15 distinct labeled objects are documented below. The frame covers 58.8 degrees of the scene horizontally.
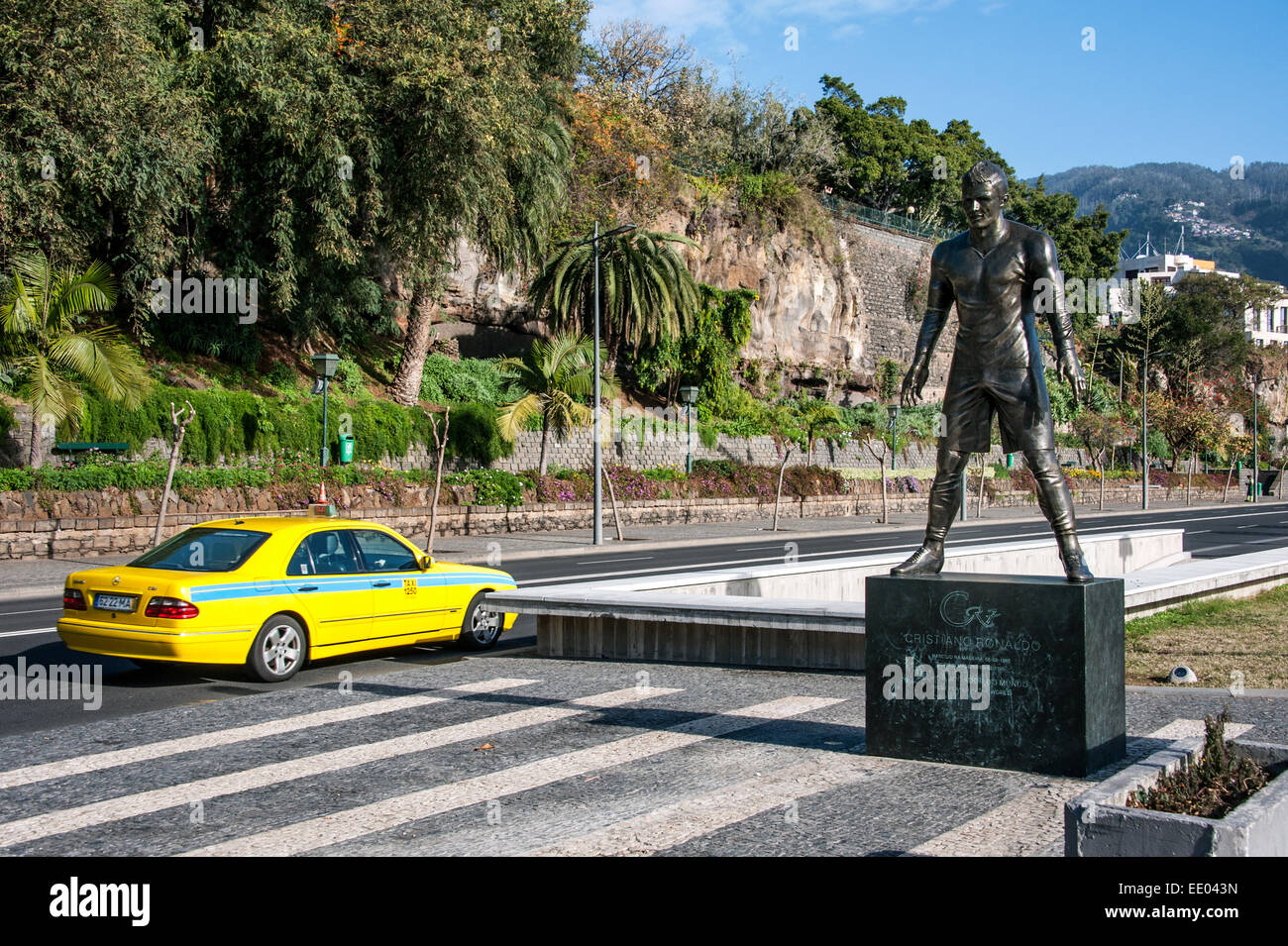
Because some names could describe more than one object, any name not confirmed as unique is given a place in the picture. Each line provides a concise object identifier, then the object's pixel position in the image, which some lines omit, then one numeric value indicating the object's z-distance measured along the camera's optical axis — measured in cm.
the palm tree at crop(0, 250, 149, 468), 2359
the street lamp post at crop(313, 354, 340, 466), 2530
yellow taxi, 963
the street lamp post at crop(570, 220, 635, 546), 2906
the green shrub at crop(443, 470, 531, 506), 3288
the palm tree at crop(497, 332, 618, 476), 3341
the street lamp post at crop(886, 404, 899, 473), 5365
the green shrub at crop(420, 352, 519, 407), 3800
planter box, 389
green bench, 2536
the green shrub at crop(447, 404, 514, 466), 3491
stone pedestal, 649
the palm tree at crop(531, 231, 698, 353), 3956
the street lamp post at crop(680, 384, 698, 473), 3884
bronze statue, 730
